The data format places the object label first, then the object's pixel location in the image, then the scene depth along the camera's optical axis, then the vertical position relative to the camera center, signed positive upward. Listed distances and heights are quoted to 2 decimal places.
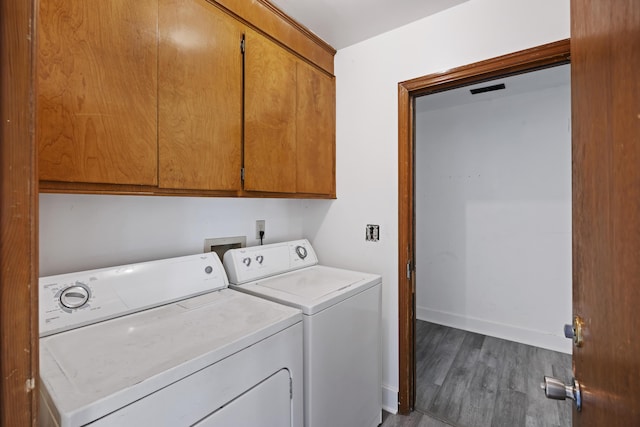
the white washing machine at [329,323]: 1.27 -0.52
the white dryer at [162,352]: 0.73 -0.41
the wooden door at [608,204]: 0.38 +0.02
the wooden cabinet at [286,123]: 1.57 +0.56
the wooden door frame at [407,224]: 1.81 -0.06
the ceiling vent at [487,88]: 2.64 +1.16
